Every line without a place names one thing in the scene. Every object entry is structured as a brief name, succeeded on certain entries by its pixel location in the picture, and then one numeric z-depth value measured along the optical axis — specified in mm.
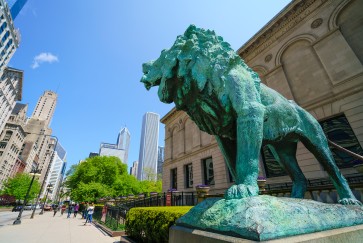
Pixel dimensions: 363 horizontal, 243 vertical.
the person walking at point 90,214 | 17344
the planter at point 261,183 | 7675
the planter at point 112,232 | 10927
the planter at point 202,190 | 8855
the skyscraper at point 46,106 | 115500
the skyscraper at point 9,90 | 57812
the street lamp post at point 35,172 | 20678
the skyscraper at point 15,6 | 63500
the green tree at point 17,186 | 52500
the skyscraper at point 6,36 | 52356
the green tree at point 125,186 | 42156
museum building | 10891
